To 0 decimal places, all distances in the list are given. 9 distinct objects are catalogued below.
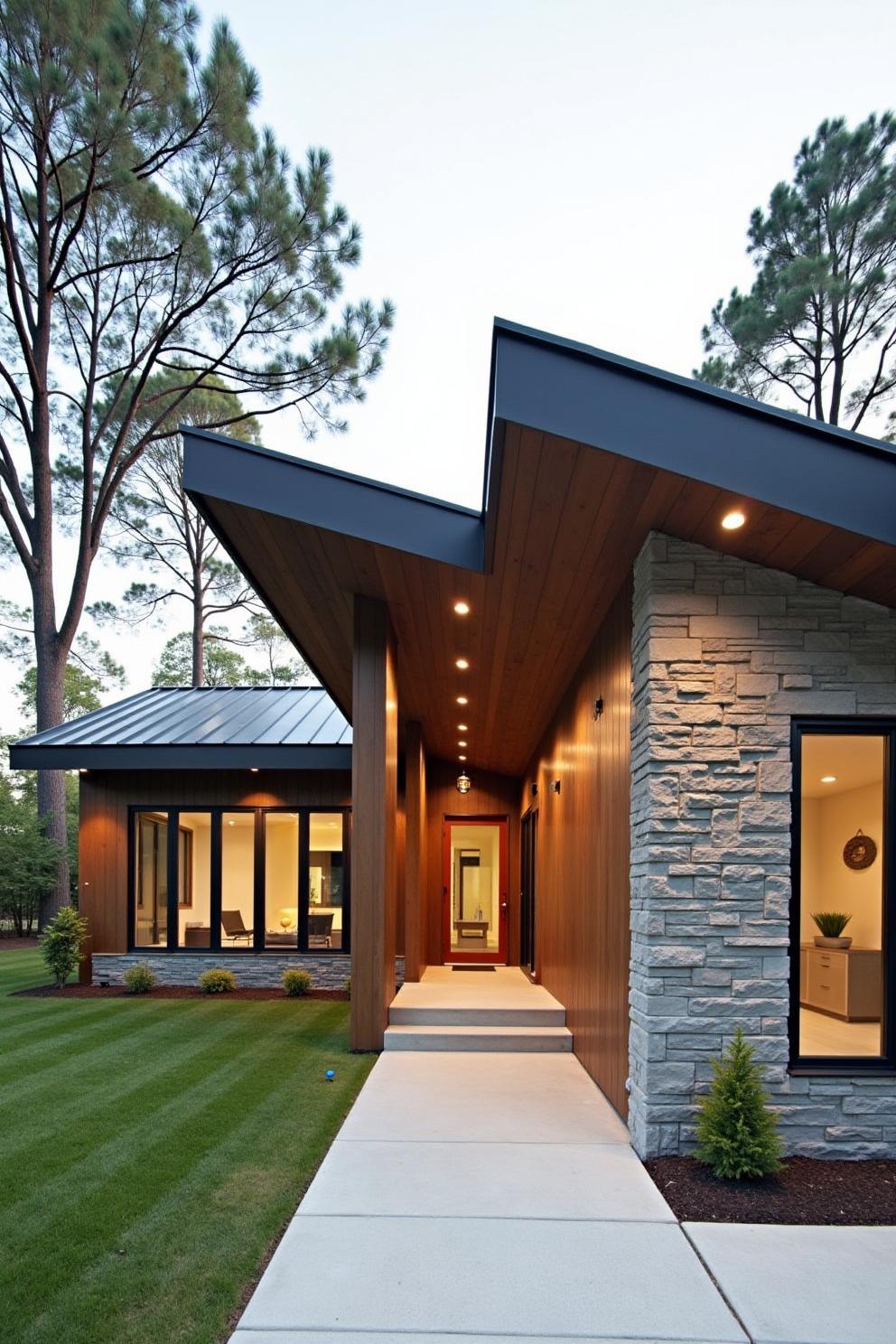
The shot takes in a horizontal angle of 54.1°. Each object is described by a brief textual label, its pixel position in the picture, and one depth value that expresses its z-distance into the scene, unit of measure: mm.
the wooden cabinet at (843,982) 4203
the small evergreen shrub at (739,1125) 3729
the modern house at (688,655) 3609
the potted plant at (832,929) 4508
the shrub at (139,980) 9547
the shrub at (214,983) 9609
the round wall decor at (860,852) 4426
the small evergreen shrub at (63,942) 9703
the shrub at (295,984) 9438
